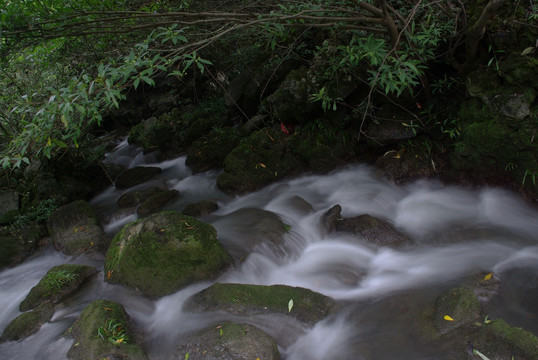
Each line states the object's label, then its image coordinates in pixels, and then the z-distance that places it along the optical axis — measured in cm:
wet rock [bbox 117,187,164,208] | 669
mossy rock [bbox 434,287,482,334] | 289
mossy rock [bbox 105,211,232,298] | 388
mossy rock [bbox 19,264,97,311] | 411
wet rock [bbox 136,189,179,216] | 625
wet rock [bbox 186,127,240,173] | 749
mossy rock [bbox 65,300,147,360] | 292
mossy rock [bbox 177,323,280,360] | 282
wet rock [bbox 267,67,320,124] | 613
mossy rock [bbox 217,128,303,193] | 631
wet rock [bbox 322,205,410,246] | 445
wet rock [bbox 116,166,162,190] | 764
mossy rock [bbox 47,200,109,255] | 537
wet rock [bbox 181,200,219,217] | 579
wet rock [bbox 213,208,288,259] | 456
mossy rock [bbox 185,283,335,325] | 333
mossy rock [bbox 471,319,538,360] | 247
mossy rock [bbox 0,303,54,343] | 362
